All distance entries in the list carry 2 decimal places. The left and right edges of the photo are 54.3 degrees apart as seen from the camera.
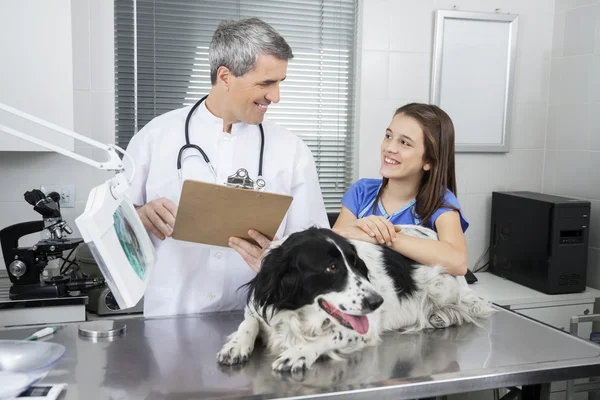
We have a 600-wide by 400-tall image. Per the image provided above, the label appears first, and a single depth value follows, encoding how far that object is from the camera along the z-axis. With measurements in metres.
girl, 1.70
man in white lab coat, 1.72
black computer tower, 2.81
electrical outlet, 2.77
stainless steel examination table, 1.12
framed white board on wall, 3.20
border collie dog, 1.23
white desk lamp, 0.96
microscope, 2.35
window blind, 2.93
